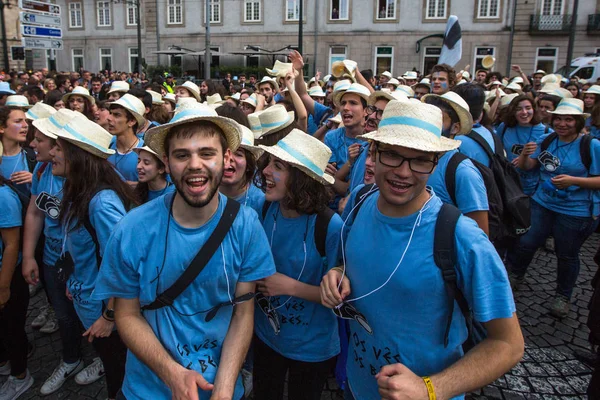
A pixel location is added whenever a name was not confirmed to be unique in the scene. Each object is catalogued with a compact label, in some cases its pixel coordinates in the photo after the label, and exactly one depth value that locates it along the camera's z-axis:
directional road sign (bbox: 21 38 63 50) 12.46
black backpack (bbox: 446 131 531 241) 3.27
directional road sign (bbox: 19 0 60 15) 12.16
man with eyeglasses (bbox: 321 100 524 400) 1.61
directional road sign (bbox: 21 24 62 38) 12.27
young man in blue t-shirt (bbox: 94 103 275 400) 1.92
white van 19.80
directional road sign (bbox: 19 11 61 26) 12.16
